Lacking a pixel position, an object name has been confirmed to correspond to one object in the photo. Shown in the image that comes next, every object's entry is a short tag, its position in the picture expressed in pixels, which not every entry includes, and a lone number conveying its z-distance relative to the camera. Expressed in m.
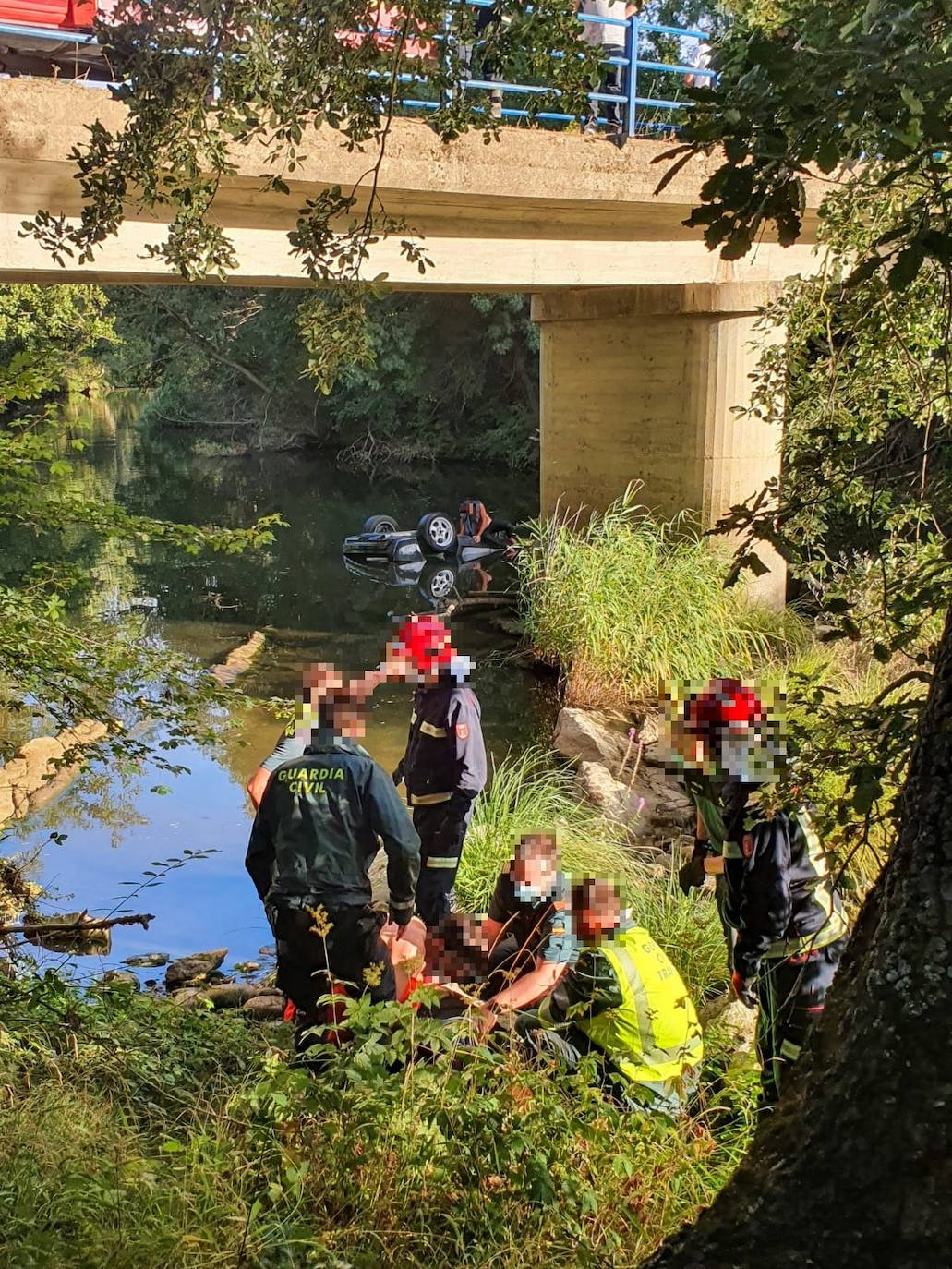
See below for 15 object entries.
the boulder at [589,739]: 9.84
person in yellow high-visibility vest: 3.58
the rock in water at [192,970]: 6.83
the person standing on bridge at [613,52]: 10.85
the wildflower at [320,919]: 3.64
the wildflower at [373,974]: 3.51
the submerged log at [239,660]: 12.78
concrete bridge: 8.45
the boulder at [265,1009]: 6.03
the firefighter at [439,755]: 6.09
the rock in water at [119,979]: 5.36
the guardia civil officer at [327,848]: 4.37
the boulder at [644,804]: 8.32
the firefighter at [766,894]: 3.73
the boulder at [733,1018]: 5.03
